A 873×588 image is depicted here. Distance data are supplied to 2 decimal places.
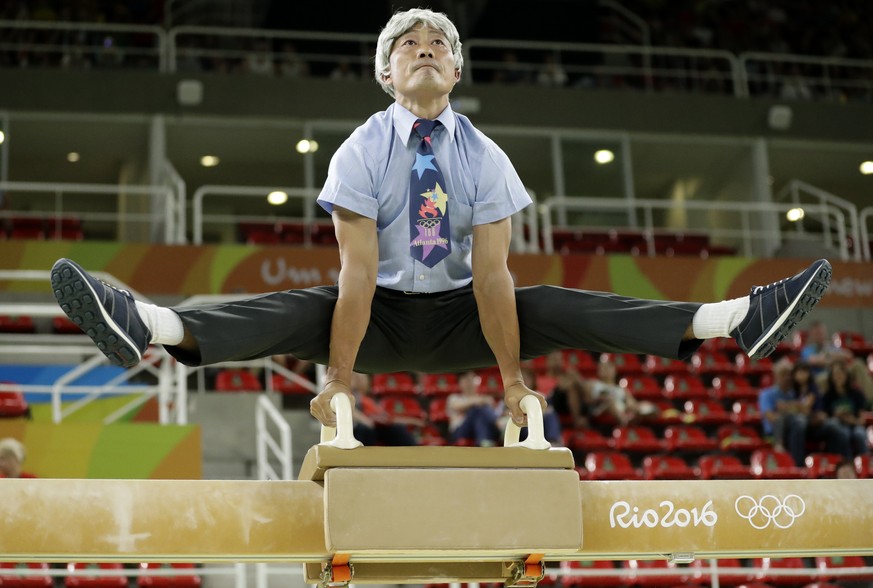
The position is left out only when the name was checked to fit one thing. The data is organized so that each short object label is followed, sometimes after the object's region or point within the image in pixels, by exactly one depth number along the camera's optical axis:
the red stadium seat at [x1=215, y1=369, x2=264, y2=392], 20.53
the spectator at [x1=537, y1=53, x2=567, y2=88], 31.48
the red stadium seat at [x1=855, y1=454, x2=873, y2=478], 18.31
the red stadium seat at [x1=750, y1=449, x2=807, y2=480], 18.23
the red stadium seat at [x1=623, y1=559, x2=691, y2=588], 15.71
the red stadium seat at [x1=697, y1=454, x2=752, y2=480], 18.47
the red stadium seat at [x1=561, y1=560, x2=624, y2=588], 15.64
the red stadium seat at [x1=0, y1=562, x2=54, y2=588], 14.19
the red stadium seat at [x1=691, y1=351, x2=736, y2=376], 23.72
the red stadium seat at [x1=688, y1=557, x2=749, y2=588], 15.95
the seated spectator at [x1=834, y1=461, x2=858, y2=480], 17.28
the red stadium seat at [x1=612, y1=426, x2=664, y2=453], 19.37
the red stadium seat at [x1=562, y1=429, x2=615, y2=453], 18.73
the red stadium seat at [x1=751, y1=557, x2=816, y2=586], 16.17
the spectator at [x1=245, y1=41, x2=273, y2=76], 30.11
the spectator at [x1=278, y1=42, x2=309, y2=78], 30.65
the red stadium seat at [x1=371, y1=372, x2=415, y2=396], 21.14
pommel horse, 5.90
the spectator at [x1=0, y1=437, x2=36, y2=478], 13.35
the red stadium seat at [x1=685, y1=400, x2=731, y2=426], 21.05
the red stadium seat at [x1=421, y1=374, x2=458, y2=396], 21.45
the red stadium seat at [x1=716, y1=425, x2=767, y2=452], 19.86
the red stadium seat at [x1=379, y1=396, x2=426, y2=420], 19.92
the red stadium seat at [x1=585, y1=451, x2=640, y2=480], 17.75
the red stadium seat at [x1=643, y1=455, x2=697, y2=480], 18.22
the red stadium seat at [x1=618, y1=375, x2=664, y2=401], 22.12
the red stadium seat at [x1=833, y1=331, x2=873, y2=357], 25.17
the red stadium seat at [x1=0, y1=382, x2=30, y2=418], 16.87
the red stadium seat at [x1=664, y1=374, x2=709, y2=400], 22.28
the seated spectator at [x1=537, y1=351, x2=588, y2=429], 19.31
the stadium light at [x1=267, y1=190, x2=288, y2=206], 33.94
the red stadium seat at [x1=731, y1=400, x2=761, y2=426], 21.30
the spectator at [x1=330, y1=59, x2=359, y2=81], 30.45
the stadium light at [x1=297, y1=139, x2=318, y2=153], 29.72
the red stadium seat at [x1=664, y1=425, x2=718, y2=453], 19.59
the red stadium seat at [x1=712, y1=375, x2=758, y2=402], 22.61
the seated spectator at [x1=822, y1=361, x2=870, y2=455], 19.66
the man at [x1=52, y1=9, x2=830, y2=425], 6.34
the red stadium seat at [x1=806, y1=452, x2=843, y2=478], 18.20
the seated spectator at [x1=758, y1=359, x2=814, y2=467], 19.48
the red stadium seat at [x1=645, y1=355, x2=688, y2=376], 23.70
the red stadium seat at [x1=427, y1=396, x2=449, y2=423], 19.92
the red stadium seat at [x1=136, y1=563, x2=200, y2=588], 14.44
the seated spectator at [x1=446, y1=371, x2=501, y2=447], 17.16
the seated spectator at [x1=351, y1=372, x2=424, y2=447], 14.88
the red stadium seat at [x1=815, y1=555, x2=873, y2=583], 16.75
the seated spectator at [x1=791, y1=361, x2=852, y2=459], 19.11
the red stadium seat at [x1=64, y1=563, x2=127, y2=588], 14.20
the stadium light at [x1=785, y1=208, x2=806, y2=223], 28.81
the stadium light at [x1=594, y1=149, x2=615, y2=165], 31.59
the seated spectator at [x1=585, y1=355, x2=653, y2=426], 19.80
